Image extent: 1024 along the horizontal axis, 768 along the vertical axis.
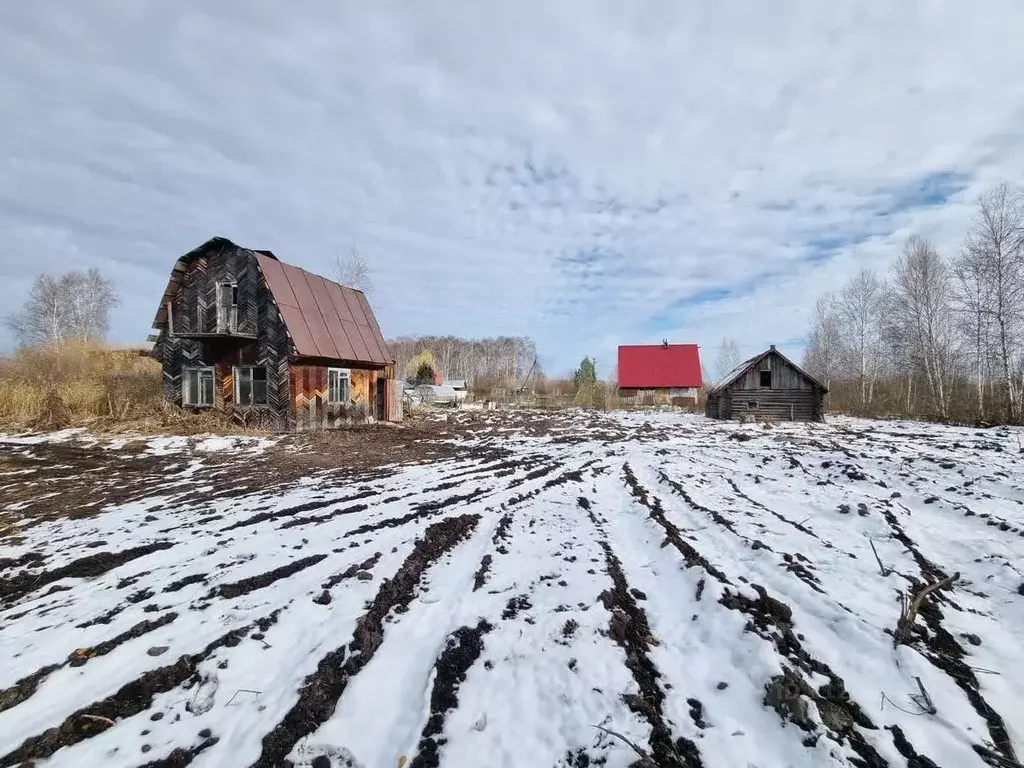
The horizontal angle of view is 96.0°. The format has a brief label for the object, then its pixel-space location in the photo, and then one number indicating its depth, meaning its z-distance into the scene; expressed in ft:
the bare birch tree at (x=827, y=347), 132.36
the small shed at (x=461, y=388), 146.97
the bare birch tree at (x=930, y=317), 83.92
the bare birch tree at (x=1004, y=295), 69.05
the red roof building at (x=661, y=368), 142.00
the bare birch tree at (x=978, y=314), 72.69
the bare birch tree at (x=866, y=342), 105.81
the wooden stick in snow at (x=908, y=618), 11.95
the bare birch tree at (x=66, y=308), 111.55
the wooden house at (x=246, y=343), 58.70
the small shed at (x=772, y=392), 86.27
